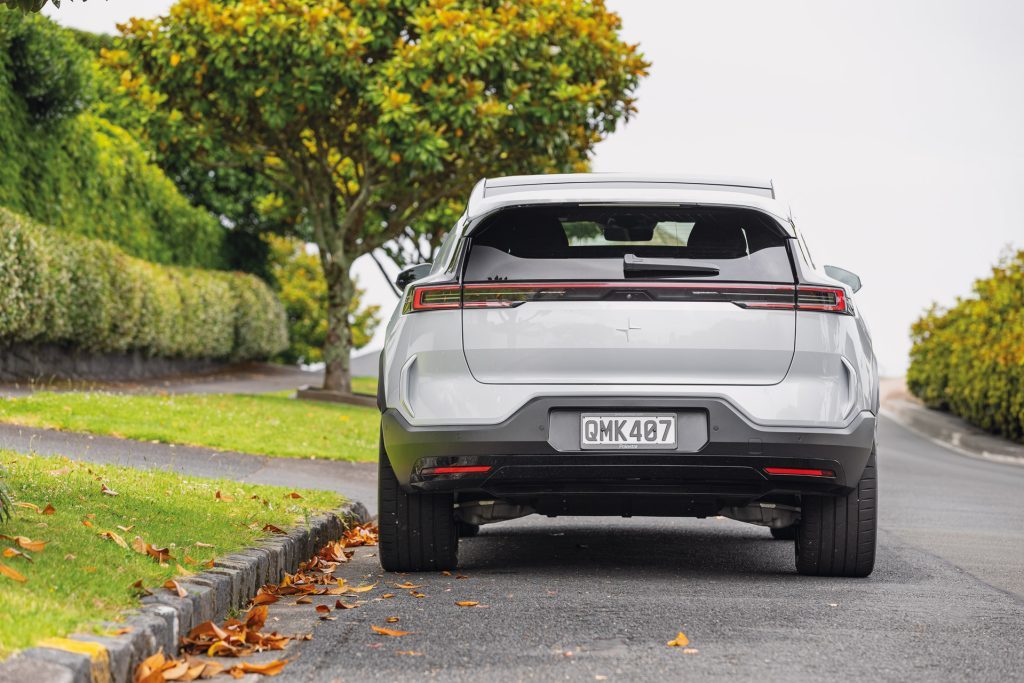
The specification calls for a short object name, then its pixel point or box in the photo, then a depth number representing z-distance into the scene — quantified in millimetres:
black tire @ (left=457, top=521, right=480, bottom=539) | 14912
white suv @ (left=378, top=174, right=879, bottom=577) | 10420
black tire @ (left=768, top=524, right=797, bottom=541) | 15476
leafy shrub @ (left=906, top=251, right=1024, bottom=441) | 39306
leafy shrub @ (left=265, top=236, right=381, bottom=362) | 76569
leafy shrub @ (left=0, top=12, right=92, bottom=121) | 36511
